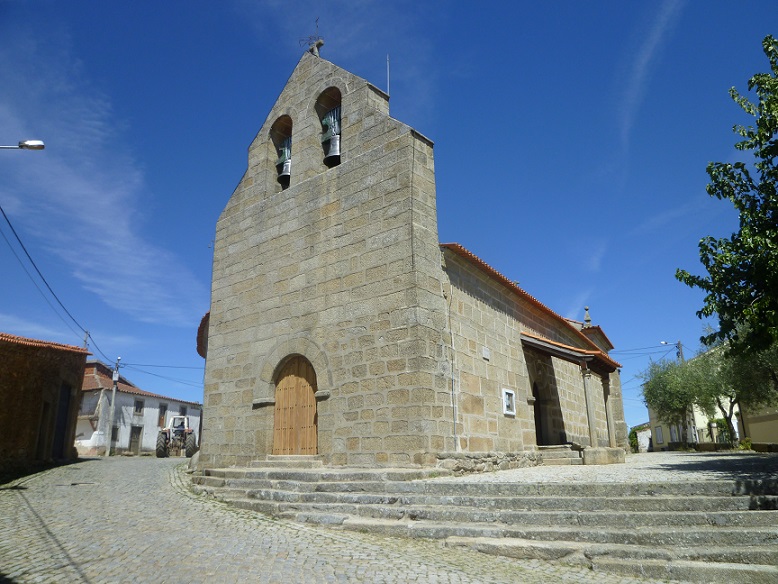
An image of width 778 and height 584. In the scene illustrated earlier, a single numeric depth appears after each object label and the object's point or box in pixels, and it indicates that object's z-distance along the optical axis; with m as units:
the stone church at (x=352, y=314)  8.92
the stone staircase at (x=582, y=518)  5.03
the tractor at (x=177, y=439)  23.27
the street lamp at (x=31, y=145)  9.08
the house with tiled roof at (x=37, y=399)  13.96
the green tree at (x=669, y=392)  25.70
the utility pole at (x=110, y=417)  33.12
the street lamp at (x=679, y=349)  34.00
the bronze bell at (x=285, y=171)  11.95
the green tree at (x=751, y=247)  7.30
